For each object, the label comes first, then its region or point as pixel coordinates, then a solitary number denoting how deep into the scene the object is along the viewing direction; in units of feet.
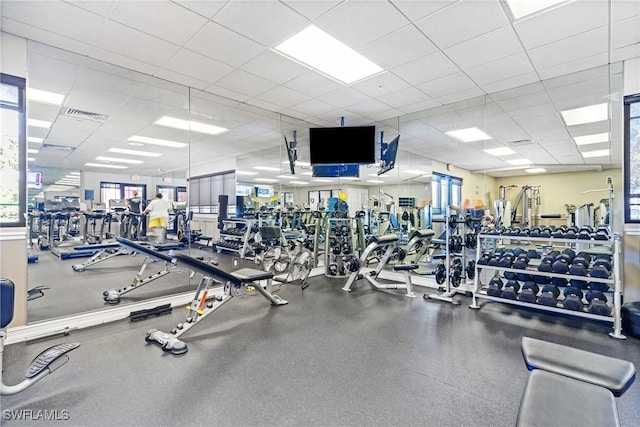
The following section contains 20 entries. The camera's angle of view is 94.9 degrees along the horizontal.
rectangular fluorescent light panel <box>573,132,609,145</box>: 14.26
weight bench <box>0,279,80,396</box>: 5.26
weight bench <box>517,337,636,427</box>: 3.21
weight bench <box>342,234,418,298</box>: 14.33
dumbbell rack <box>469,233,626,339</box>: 9.63
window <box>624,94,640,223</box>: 10.97
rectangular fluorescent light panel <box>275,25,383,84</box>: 9.86
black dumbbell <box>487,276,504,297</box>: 11.69
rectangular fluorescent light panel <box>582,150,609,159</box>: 13.25
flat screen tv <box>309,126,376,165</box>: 16.93
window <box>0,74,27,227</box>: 9.20
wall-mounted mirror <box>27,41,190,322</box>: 11.39
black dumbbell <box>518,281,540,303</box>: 10.91
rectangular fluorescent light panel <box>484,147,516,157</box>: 19.67
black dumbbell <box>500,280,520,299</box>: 11.43
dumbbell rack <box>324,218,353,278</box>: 18.29
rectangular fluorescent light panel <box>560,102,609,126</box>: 13.65
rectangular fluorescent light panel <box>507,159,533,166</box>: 16.17
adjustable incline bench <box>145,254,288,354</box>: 8.56
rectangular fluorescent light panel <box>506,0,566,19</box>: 8.04
